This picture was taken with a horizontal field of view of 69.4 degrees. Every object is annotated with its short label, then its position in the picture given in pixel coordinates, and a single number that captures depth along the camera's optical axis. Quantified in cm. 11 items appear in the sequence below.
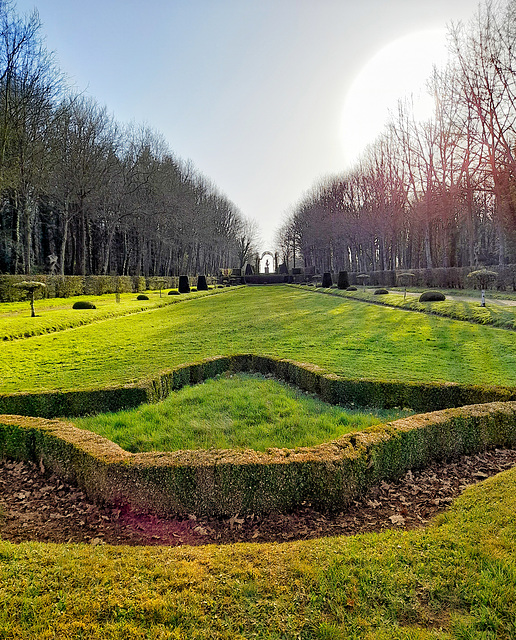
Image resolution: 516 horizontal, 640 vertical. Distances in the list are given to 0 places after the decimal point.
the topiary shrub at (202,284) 3438
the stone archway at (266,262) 8122
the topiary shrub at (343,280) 2956
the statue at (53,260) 2716
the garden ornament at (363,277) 3338
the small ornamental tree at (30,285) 1391
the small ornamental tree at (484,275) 1634
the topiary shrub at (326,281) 3372
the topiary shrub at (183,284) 3145
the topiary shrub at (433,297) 1638
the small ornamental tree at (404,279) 2697
